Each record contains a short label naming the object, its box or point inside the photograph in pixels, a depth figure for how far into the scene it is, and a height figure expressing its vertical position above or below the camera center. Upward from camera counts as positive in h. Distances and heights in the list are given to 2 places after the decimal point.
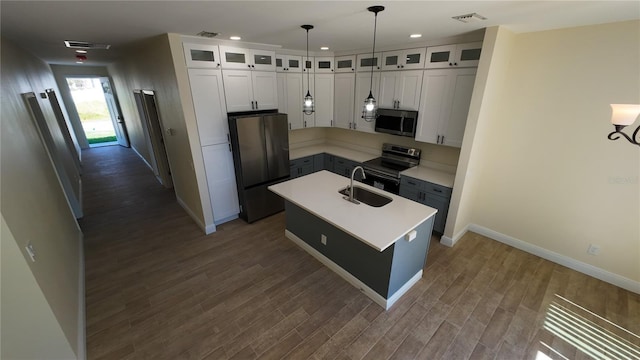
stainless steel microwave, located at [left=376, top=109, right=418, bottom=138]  3.85 -0.41
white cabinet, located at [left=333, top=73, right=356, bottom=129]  4.66 -0.09
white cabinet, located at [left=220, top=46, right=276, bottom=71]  3.49 +0.51
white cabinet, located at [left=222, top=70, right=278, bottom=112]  3.62 +0.08
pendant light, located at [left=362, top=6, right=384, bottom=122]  2.03 -0.07
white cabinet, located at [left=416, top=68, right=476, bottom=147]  3.26 -0.14
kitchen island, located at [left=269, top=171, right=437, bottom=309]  2.36 -1.44
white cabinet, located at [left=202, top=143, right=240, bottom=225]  3.71 -1.26
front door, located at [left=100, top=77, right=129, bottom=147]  8.05 -0.58
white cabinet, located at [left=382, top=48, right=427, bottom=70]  3.58 +0.50
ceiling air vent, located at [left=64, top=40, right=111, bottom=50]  3.35 +0.68
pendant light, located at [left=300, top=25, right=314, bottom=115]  3.05 -0.12
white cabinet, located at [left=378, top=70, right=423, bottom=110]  3.72 +0.08
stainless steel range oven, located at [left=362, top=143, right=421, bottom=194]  4.06 -1.15
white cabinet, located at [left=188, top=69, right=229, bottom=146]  3.31 -0.12
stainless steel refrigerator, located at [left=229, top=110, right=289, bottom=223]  3.74 -0.94
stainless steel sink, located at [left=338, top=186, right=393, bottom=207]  2.95 -1.18
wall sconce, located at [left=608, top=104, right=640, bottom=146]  1.51 -0.13
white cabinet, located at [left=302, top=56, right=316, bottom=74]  4.62 +0.53
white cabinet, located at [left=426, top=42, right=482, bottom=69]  3.06 +0.47
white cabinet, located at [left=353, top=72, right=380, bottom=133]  4.22 -0.01
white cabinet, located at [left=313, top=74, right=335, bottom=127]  4.84 -0.07
